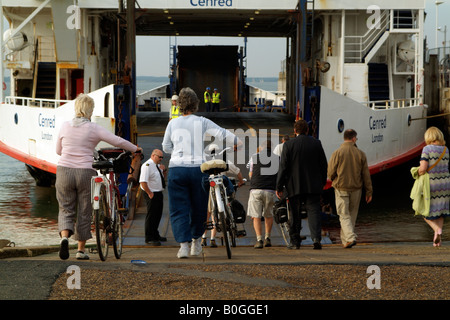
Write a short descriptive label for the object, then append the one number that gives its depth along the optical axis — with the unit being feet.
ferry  61.36
